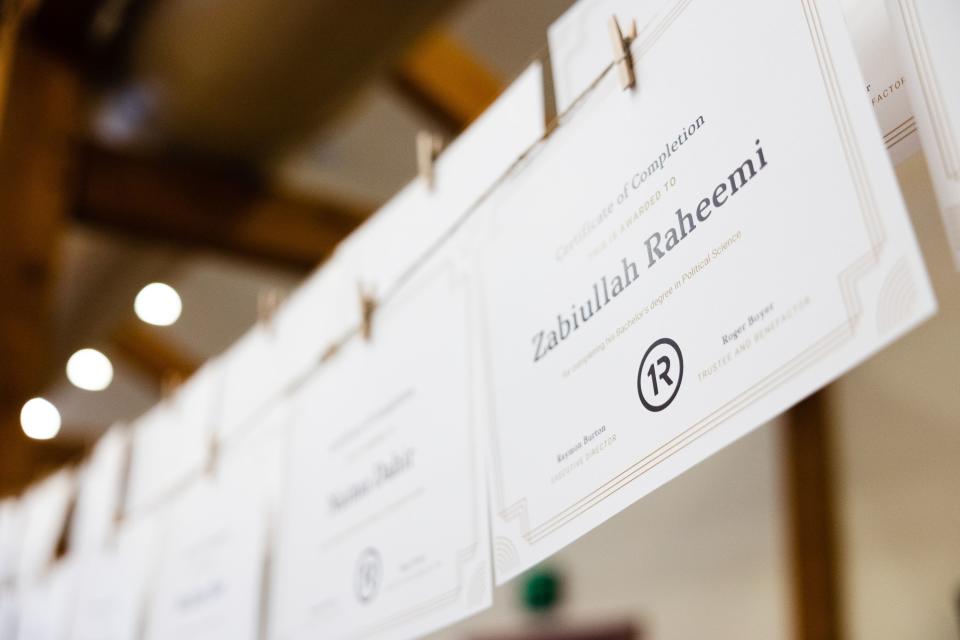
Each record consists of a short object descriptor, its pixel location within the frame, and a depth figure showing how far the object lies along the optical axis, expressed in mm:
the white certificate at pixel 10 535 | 2453
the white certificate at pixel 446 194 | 1190
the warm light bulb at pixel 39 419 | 2430
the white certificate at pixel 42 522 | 2287
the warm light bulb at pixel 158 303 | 2645
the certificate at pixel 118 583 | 1850
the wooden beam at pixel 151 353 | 5289
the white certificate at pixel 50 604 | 2089
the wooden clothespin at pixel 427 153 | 1370
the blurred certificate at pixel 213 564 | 1531
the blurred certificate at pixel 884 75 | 823
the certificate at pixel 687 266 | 721
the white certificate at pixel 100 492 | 2072
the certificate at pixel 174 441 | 1831
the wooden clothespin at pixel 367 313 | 1405
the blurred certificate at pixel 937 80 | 709
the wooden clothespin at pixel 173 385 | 2024
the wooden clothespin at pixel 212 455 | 1744
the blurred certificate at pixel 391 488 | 1114
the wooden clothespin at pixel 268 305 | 1738
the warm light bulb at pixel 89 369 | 2682
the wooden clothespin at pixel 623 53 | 981
